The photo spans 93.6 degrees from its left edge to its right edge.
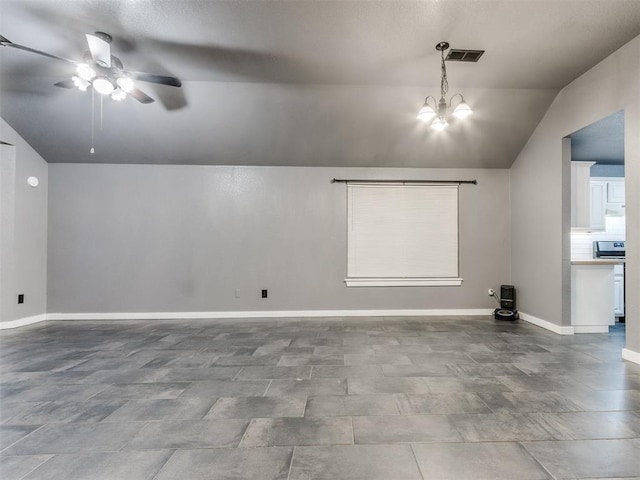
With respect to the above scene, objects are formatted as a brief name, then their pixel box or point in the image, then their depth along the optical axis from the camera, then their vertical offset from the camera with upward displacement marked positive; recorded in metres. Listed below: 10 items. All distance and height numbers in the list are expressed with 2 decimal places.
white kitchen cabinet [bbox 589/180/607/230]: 4.85 +0.76
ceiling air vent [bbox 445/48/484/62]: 2.97 +1.93
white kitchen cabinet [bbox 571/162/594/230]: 4.12 +0.72
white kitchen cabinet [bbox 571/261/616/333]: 3.82 -0.64
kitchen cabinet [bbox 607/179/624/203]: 4.98 +0.94
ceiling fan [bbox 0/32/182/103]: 2.49 +1.51
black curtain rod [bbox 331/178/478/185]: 4.77 +1.03
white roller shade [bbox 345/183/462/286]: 4.81 +0.19
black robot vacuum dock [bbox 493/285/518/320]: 4.47 -0.85
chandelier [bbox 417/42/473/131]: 2.92 +1.36
